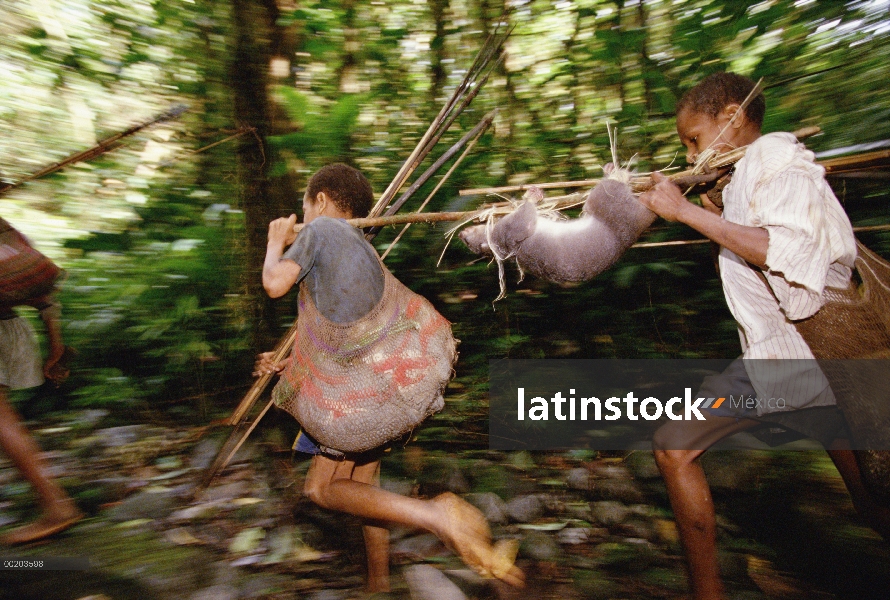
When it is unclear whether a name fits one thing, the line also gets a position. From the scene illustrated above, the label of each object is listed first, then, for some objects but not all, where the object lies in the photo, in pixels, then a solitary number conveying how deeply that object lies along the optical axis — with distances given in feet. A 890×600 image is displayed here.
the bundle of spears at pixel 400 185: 8.29
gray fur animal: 6.35
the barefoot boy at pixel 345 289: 6.68
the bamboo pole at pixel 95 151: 9.59
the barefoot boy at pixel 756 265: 5.57
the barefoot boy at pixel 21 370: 8.84
